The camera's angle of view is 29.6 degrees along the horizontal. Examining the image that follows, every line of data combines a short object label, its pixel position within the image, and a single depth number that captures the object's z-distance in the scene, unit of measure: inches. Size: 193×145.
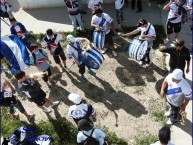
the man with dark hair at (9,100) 395.6
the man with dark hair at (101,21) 441.2
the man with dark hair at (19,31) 468.1
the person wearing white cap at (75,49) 415.2
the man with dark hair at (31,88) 377.3
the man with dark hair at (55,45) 433.4
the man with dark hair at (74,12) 498.3
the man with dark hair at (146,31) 418.0
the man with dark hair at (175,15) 442.9
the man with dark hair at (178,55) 377.9
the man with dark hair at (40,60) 425.2
